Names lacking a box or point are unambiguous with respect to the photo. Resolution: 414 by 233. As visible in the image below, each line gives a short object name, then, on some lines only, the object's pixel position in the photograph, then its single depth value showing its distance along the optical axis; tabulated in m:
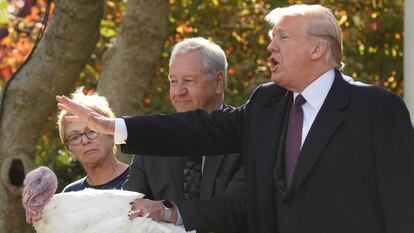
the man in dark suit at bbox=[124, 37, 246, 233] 10.12
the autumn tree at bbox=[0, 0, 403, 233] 15.67
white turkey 9.41
